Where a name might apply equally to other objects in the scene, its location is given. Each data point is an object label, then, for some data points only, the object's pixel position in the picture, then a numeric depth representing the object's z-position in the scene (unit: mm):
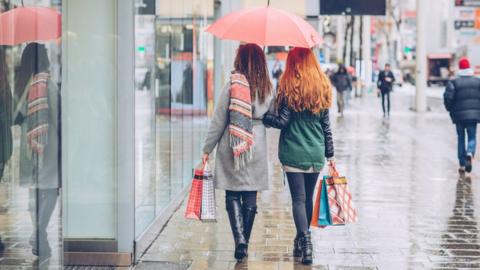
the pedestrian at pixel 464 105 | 13078
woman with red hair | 6758
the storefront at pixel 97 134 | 4266
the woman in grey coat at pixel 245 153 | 6715
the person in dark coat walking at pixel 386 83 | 29234
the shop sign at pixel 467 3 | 31364
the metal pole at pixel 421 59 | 33312
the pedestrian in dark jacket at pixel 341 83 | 29834
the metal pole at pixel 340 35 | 67562
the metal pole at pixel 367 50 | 52106
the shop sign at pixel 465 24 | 49906
